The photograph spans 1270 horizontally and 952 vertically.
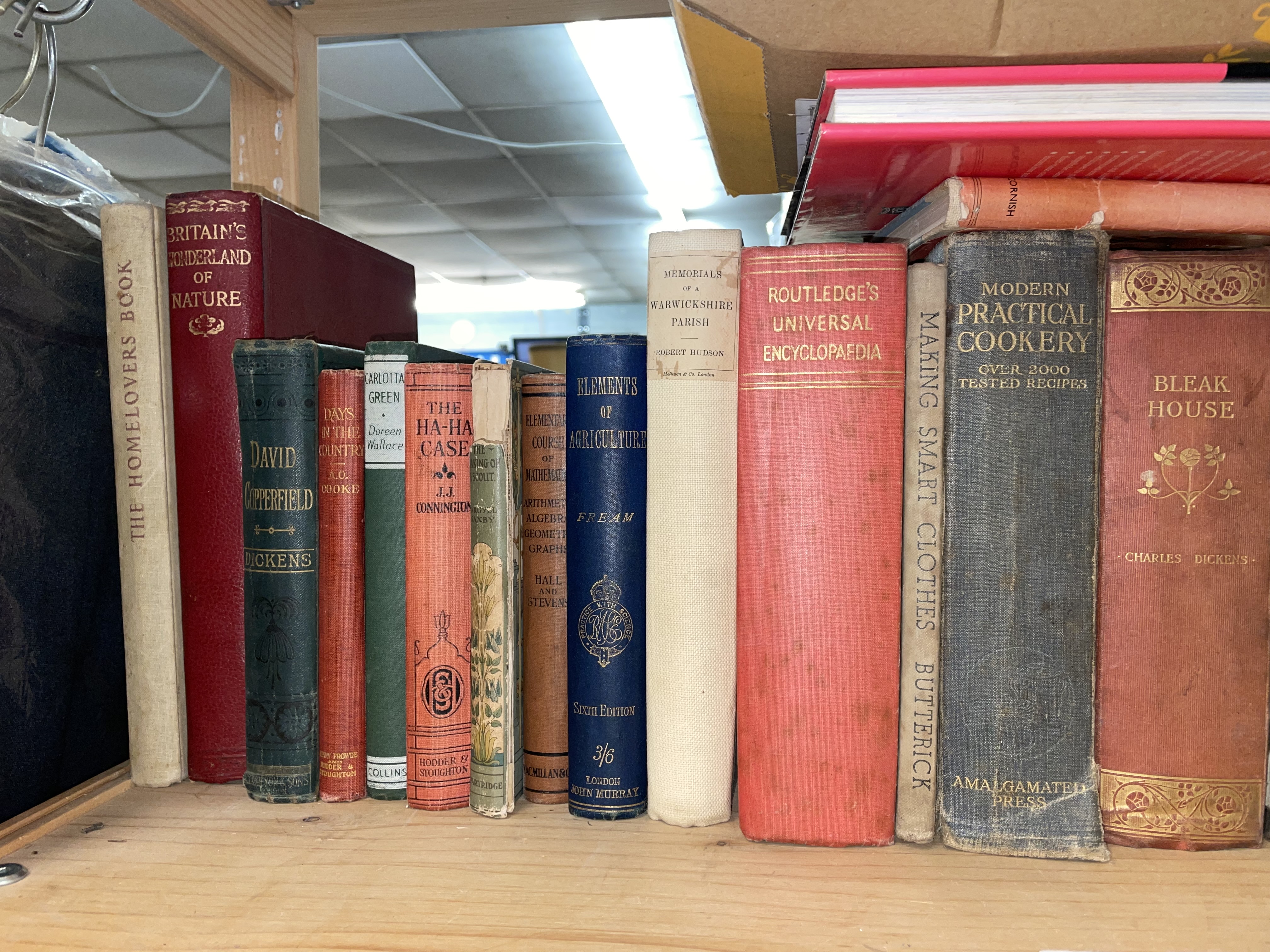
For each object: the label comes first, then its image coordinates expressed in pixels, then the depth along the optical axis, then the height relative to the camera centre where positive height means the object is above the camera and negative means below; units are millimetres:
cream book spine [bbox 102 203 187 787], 548 -13
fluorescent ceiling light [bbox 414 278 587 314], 6805 +1216
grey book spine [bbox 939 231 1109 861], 468 -49
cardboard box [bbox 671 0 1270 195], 409 +211
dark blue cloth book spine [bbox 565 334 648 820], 515 -80
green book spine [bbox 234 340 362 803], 532 -79
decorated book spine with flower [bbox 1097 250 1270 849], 466 -57
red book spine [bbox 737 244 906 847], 476 -52
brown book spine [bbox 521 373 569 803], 542 -101
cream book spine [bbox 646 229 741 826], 493 -49
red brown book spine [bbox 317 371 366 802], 544 -102
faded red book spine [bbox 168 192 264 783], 550 -8
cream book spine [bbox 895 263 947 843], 482 -67
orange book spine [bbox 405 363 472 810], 526 -100
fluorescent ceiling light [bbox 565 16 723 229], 2705 +1315
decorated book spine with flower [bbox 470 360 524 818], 505 -91
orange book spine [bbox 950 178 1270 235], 462 +130
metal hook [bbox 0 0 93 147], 518 +267
